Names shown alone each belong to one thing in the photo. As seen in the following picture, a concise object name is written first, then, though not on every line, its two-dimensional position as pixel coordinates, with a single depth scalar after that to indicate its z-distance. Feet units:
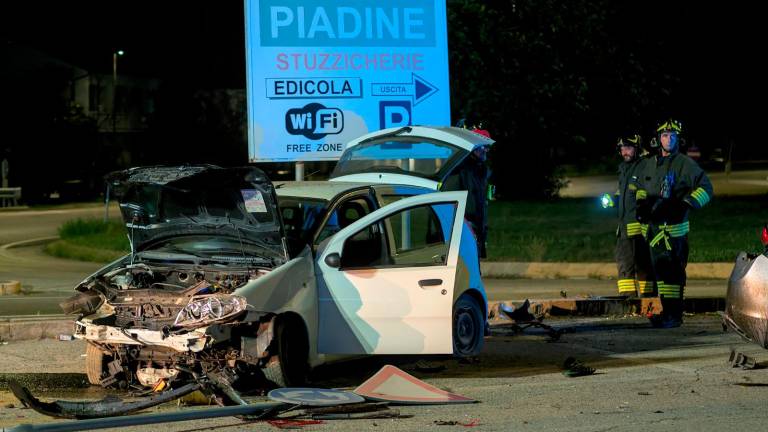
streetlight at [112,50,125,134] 247.42
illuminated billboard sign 50.24
